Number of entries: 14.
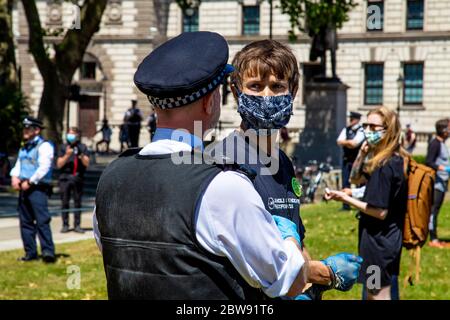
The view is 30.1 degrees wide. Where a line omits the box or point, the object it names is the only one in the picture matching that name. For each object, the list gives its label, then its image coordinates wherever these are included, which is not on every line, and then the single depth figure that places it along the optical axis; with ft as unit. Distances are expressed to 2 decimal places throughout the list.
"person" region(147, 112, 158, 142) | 117.37
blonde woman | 22.26
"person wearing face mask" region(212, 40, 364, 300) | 12.45
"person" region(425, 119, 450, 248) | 44.70
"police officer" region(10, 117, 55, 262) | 39.29
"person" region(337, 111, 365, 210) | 53.72
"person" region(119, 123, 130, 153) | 122.99
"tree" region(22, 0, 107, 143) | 82.79
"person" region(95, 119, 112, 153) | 138.47
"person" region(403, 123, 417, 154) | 116.59
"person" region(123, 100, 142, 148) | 117.08
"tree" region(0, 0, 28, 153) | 82.58
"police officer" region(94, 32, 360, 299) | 9.68
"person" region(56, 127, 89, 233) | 50.19
